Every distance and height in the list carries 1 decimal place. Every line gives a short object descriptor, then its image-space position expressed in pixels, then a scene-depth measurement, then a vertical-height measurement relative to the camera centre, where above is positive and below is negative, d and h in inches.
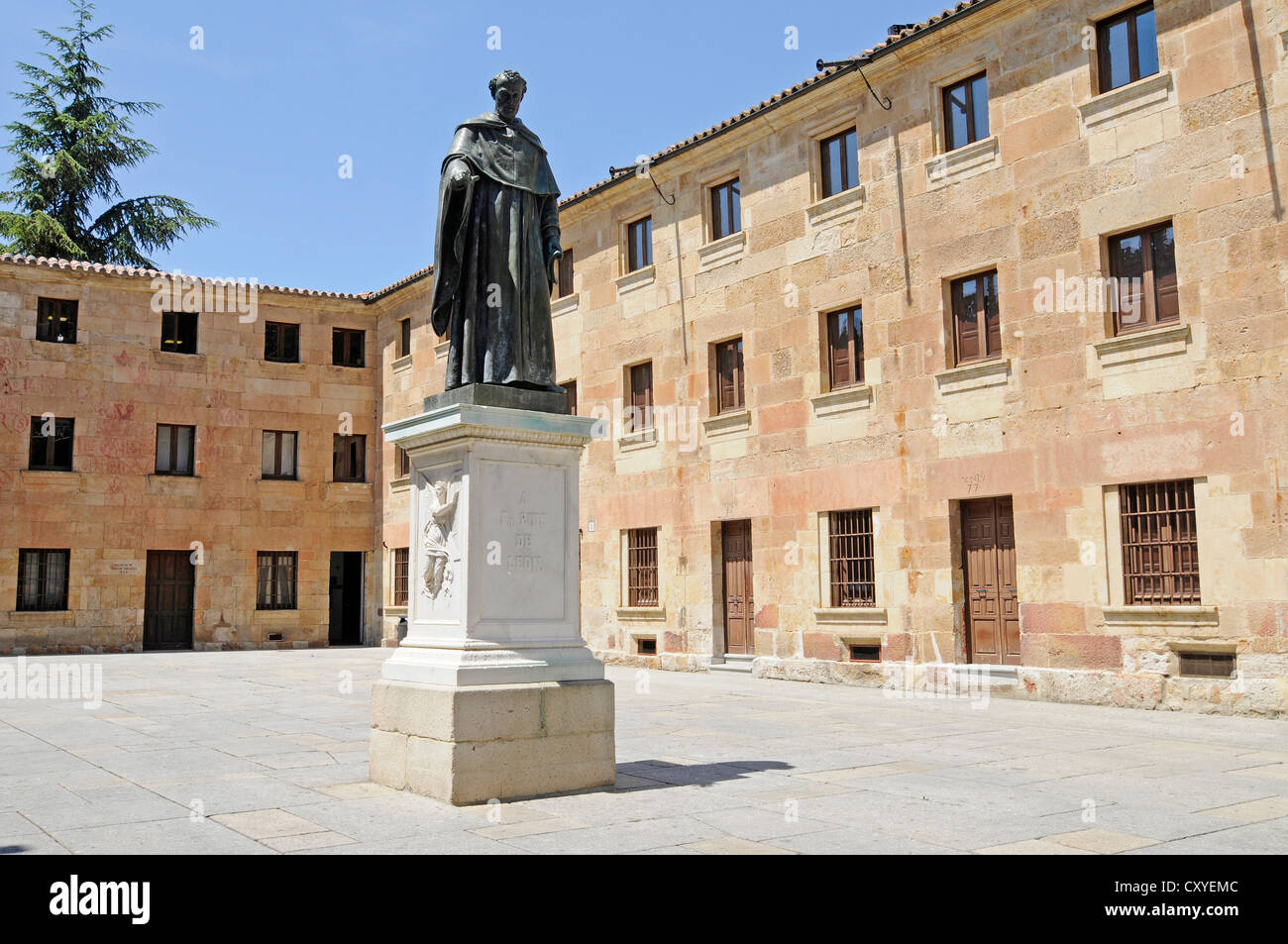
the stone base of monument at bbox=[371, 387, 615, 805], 265.3 -10.6
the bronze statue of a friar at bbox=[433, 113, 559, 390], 297.1 +90.6
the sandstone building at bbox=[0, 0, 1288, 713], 501.0 +121.3
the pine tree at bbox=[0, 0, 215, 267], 1282.0 +497.5
